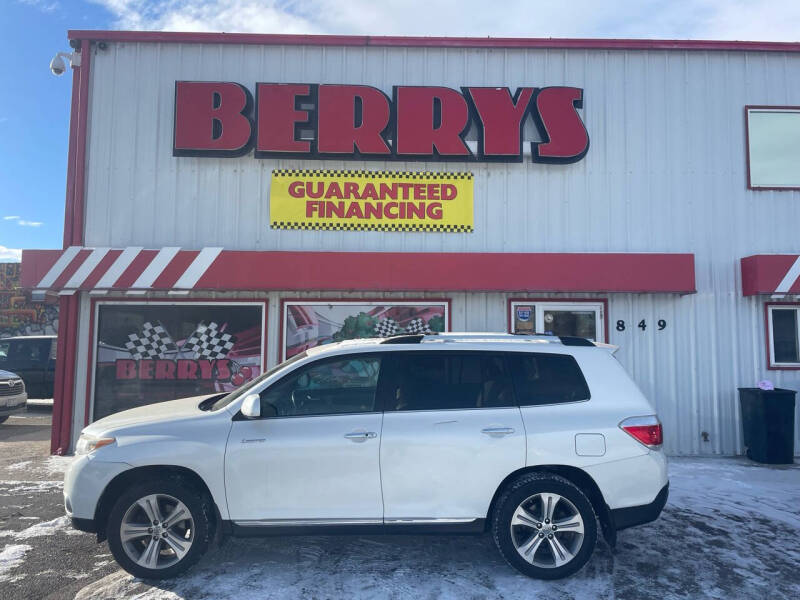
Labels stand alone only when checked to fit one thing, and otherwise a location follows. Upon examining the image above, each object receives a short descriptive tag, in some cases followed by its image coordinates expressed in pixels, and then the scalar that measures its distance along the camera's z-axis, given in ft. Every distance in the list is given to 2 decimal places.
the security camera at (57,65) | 29.73
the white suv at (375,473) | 13.74
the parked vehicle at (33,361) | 44.45
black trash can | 26.21
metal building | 28.84
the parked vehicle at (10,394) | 36.50
